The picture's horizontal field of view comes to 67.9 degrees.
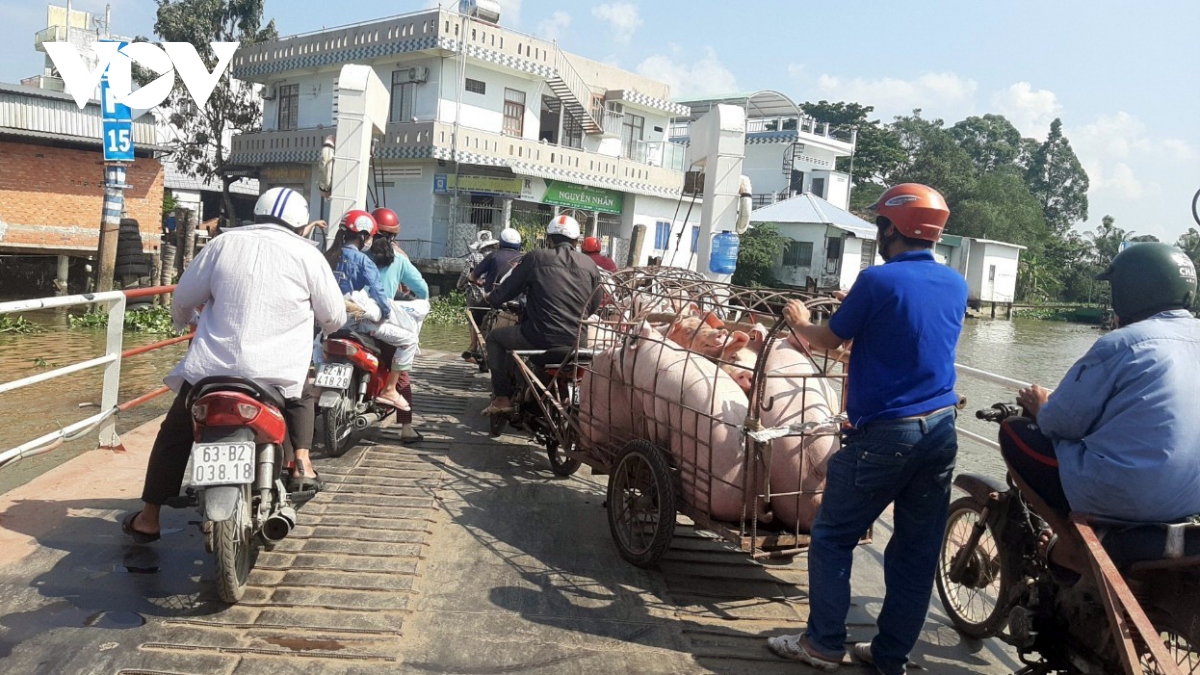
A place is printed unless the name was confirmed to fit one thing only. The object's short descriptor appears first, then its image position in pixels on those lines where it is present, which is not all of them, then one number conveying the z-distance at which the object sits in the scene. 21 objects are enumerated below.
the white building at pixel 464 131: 26.91
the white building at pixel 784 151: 42.75
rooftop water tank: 27.55
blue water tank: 11.52
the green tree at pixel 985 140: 74.25
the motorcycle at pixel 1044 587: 2.86
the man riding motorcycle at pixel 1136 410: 2.79
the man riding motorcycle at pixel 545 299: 6.51
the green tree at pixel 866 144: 57.31
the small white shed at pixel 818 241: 38.03
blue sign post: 12.14
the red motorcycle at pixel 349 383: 5.91
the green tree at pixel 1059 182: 73.38
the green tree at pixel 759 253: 37.38
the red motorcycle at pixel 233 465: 3.50
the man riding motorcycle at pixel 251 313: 3.73
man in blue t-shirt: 3.29
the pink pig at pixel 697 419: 4.10
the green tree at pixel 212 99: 31.98
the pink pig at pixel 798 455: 4.07
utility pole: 14.41
